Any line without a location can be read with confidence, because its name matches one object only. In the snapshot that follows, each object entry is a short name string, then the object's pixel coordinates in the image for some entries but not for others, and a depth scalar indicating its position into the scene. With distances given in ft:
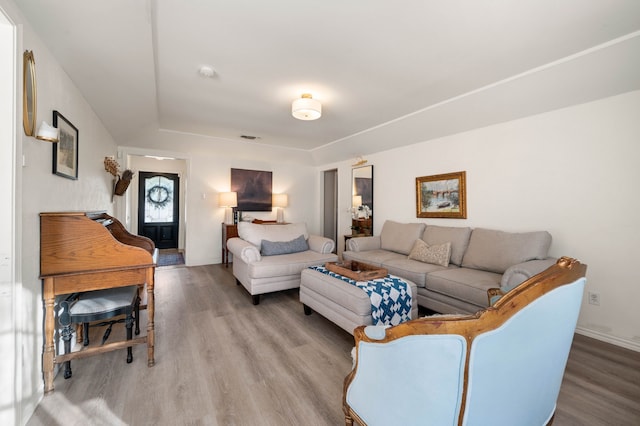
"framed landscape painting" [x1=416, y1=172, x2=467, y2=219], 11.78
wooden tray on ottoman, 7.89
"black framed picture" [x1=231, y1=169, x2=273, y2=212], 18.34
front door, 21.09
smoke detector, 8.13
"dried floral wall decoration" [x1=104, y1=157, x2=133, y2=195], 13.10
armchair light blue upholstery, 2.43
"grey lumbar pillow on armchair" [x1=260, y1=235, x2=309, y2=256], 11.60
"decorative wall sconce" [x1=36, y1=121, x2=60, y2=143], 4.99
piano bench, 5.61
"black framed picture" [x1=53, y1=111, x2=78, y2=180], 6.09
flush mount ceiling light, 9.54
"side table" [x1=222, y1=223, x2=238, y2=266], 16.42
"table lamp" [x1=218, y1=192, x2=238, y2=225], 16.81
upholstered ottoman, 6.93
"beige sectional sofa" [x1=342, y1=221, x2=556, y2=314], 7.98
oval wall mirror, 4.70
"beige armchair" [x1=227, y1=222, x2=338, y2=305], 10.17
